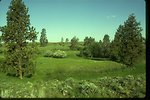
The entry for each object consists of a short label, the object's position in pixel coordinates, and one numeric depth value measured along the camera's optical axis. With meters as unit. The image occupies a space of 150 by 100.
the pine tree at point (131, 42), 19.19
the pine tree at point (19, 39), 13.72
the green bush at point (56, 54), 29.11
